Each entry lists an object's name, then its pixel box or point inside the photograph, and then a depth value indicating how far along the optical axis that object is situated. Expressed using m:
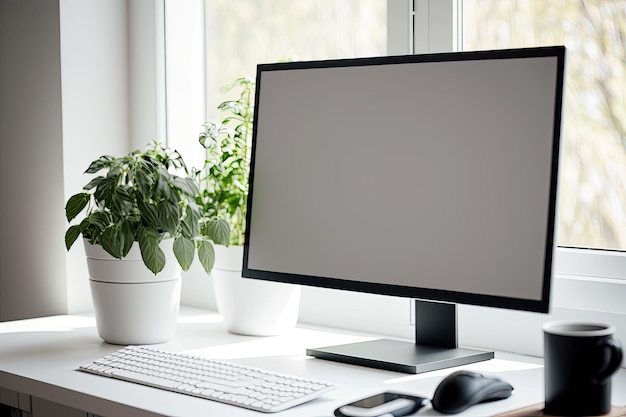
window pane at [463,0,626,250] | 2.18
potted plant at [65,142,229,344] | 2.29
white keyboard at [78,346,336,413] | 1.90
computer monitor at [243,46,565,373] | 2.00
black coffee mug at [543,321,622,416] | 1.79
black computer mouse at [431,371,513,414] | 1.82
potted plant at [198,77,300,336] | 2.38
